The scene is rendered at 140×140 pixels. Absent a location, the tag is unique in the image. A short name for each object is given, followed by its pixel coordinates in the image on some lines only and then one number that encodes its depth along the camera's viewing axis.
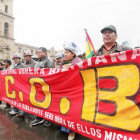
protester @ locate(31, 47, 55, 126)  4.03
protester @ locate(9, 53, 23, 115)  4.93
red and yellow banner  2.21
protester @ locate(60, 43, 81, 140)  3.45
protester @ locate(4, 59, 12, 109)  5.99
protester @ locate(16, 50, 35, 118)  4.81
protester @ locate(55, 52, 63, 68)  5.25
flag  3.57
